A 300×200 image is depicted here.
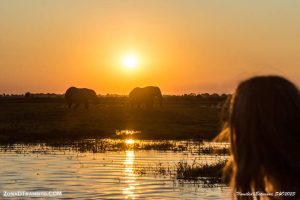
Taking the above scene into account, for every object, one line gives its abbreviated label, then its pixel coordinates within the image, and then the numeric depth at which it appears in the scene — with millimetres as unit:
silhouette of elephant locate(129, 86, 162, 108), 67975
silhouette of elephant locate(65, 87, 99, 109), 64250
